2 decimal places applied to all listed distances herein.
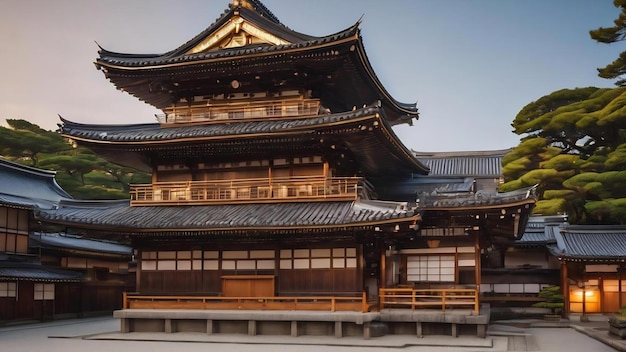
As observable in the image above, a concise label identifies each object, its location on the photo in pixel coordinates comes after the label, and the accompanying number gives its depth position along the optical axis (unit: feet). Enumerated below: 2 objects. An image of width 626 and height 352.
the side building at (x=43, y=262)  101.81
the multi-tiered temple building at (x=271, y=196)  78.43
